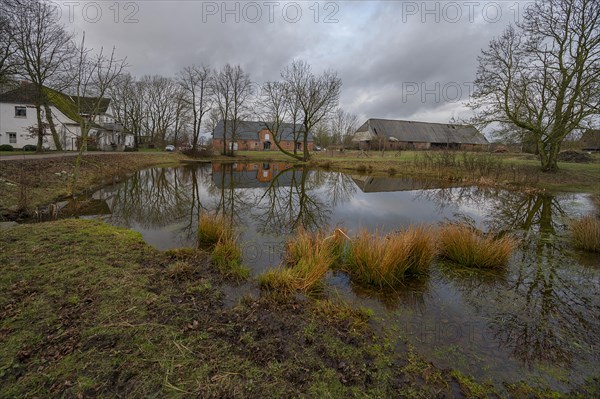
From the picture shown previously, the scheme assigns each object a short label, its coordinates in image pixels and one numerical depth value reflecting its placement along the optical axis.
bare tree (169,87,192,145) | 41.31
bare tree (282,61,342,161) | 32.38
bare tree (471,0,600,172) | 14.84
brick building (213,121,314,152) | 57.53
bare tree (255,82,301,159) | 33.91
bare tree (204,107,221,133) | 41.91
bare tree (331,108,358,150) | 65.38
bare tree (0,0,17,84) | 11.67
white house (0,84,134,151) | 27.72
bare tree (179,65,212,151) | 39.44
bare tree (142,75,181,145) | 47.38
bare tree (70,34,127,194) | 9.69
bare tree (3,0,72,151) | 17.12
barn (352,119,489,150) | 48.47
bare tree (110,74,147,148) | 43.25
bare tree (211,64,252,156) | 38.41
